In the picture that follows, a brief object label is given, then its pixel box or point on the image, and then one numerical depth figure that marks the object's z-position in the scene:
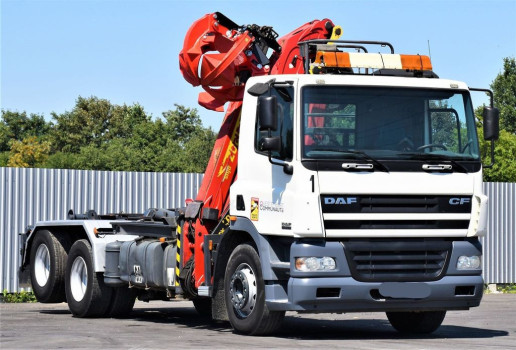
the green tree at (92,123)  91.81
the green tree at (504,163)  65.00
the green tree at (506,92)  81.12
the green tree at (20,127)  100.25
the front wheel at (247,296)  12.28
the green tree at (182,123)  91.31
